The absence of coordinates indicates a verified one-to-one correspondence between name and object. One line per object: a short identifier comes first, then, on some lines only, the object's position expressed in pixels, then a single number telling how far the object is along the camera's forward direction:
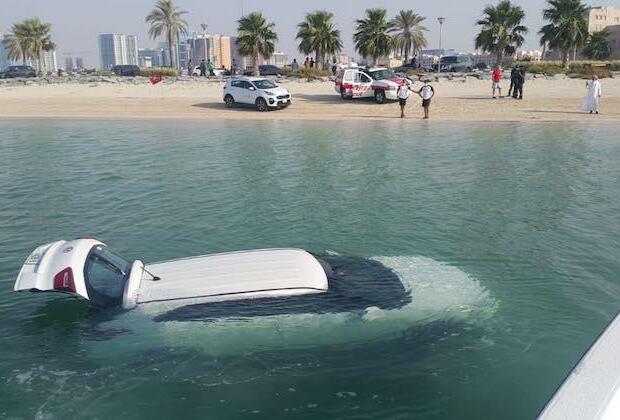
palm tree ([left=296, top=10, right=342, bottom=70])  52.41
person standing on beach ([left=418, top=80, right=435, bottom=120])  29.80
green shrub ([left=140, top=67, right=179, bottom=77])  55.59
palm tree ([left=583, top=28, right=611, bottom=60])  82.19
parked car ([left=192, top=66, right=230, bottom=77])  59.19
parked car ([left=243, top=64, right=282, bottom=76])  54.92
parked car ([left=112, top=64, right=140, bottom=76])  63.60
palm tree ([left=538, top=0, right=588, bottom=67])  48.97
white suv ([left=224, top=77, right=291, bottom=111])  34.00
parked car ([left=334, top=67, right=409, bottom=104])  34.56
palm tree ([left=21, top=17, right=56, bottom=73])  65.94
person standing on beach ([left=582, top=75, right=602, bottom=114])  30.47
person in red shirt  35.66
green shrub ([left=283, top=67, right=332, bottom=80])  48.28
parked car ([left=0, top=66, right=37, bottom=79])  59.33
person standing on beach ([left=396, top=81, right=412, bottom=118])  30.42
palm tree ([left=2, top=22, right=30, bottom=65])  65.62
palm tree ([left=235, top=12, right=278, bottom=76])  51.81
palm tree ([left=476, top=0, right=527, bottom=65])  49.81
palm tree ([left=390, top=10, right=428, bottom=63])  71.12
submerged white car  6.93
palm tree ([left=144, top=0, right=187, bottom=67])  70.12
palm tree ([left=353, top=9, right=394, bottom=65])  52.81
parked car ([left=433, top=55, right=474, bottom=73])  59.04
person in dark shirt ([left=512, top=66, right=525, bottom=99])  34.91
